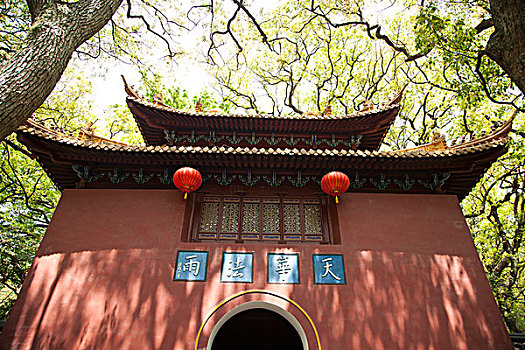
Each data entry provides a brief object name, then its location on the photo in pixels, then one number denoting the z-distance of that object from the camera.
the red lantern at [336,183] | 5.12
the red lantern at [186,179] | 5.15
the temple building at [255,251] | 4.39
